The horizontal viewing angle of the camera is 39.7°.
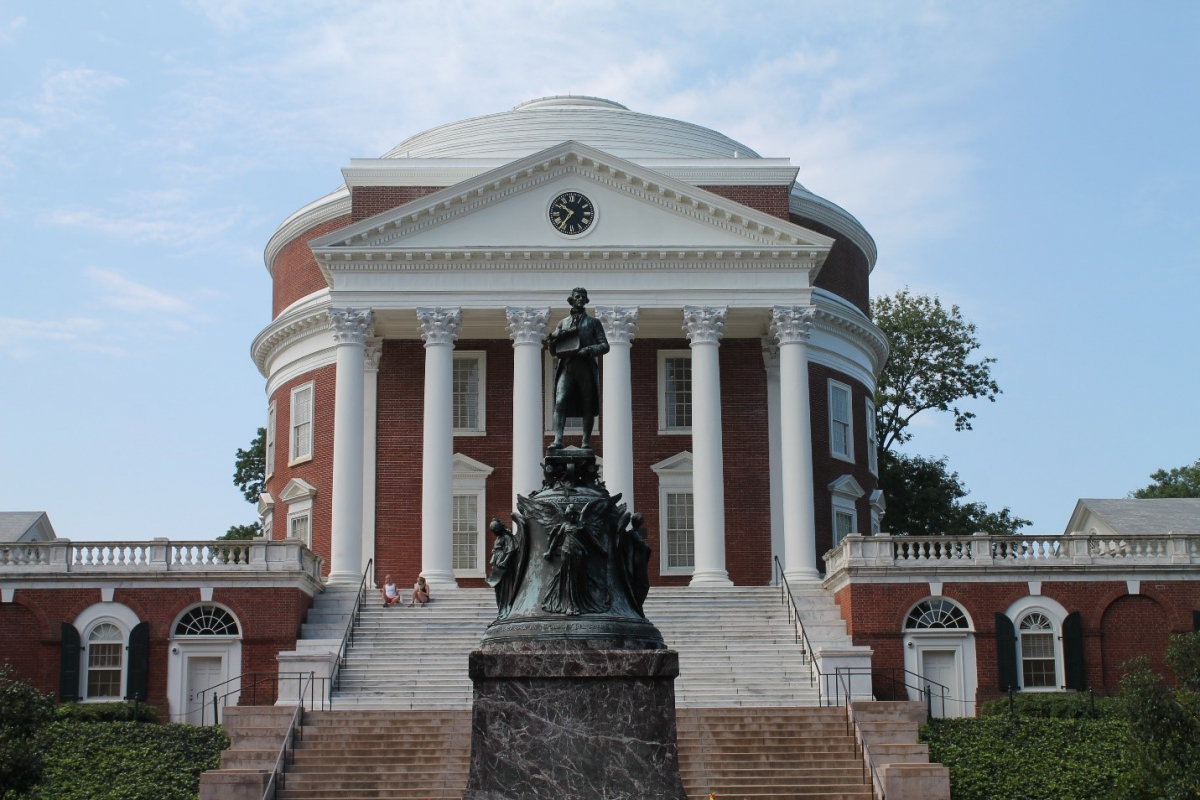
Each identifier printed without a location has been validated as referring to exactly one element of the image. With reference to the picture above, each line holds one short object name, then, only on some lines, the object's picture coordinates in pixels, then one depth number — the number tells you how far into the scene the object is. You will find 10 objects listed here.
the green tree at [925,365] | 69.56
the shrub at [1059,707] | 35.12
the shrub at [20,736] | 24.33
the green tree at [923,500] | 68.44
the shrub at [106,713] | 34.84
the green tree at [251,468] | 70.38
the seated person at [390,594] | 40.41
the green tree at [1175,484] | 80.38
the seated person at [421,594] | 40.38
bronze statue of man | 20.05
